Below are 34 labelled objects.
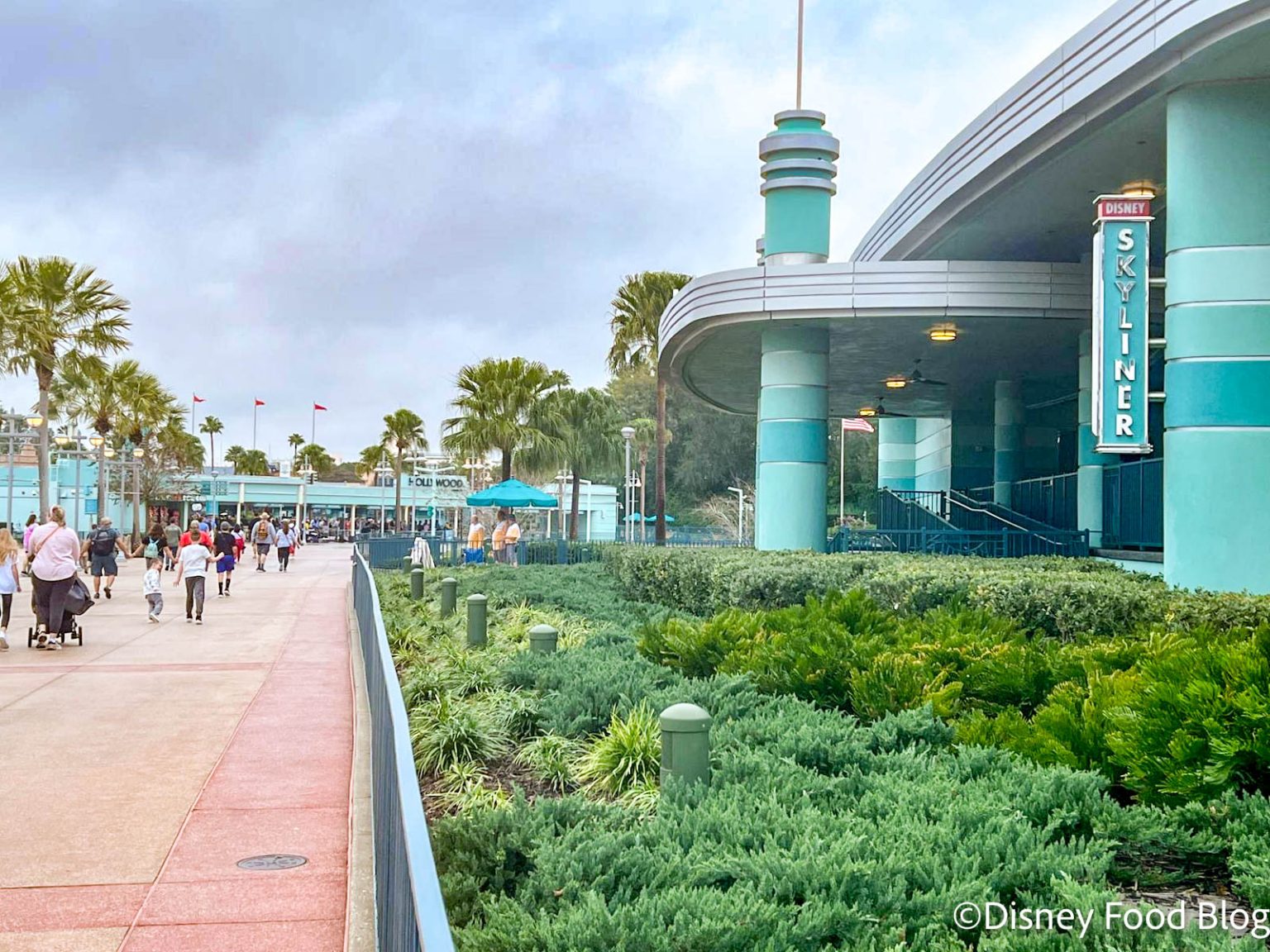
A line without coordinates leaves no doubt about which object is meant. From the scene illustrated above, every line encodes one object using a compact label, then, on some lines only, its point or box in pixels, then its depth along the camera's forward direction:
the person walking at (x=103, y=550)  22.95
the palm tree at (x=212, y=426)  134.00
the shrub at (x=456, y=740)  7.91
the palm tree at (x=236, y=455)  147.88
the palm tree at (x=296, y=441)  150.00
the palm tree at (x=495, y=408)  42.06
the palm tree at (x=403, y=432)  84.25
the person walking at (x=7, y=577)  16.36
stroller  16.06
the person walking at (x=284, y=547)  39.09
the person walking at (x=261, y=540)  39.41
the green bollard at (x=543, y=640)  10.93
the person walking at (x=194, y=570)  20.03
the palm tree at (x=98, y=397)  51.69
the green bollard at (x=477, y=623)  13.10
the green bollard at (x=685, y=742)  6.11
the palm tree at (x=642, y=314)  40.19
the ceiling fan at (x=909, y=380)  24.84
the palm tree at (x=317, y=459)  134.02
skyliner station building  12.02
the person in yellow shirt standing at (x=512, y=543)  33.38
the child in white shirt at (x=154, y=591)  19.95
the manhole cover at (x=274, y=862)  6.56
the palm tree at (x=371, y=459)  110.49
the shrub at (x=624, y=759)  7.09
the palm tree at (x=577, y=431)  43.88
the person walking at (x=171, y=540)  36.38
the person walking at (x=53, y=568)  15.76
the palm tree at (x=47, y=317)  34.91
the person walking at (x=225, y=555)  26.30
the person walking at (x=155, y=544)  25.05
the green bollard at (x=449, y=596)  16.94
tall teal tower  20.27
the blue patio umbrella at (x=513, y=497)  36.81
